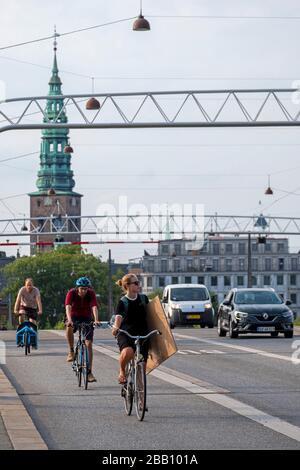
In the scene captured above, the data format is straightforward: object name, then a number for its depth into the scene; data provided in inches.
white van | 2052.2
